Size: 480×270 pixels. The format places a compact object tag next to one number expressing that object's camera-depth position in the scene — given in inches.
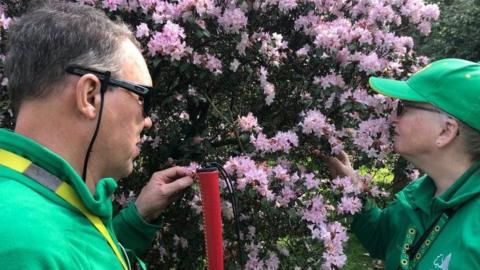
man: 42.4
